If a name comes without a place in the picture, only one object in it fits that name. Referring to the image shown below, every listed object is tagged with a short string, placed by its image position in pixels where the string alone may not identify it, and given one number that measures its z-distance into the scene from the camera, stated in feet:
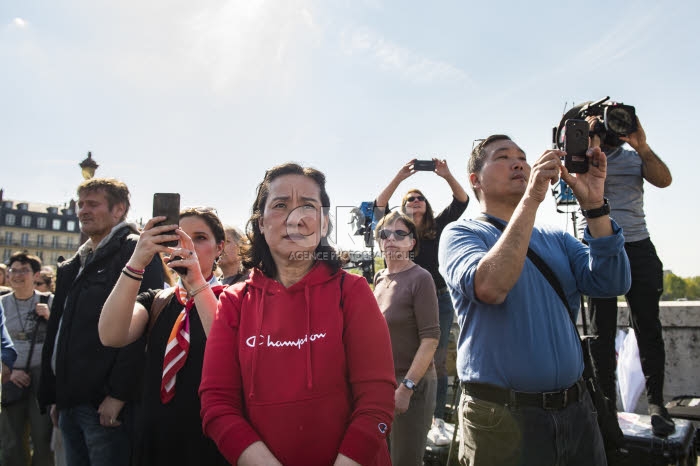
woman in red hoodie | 5.16
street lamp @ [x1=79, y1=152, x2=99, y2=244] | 28.55
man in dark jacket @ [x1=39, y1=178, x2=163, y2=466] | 9.20
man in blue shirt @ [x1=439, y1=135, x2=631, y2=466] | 6.05
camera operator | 10.99
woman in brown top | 9.83
